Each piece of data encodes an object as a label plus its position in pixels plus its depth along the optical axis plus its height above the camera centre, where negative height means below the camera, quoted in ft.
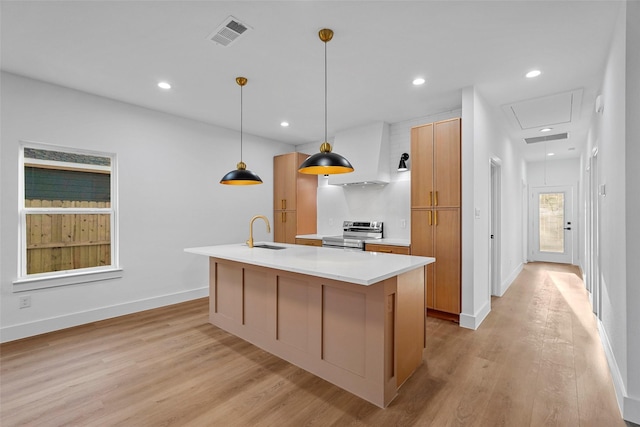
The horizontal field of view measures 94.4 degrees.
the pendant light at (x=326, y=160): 7.89 +1.46
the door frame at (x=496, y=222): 15.21 -0.44
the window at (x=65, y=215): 10.77 -0.06
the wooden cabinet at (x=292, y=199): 18.37 +0.91
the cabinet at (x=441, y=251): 11.71 -1.56
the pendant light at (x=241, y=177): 10.58 +1.32
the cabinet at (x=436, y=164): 11.81 +2.04
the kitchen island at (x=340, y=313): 6.64 -2.64
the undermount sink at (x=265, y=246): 11.78 -1.34
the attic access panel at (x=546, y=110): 11.91 +4.63
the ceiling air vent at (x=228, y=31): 7.51 +4.84
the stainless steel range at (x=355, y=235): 15.05 -1.20
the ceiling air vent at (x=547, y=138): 17.35 +4.61
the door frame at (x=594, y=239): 11.35 -1.09
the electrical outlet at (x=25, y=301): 10.30 -3.07
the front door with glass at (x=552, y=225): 24.80 -0.97
